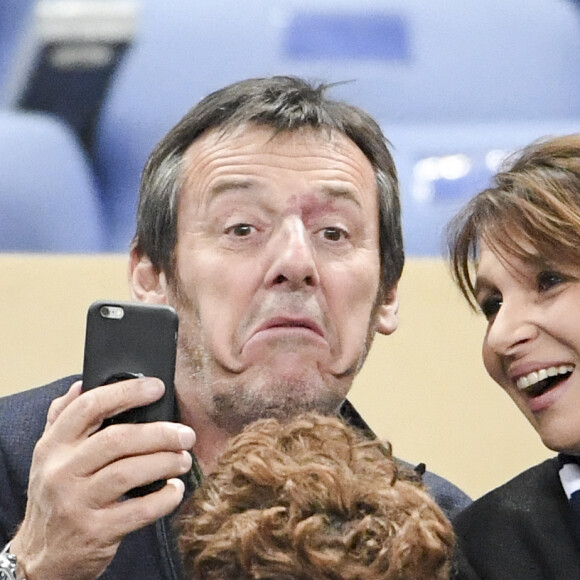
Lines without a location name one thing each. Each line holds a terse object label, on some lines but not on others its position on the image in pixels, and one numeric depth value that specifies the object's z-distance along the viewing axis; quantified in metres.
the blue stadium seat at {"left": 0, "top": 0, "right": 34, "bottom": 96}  6.85
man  6.31
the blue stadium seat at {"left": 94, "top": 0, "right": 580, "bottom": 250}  6.84
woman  6.22
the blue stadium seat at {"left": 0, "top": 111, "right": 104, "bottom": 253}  6.74
